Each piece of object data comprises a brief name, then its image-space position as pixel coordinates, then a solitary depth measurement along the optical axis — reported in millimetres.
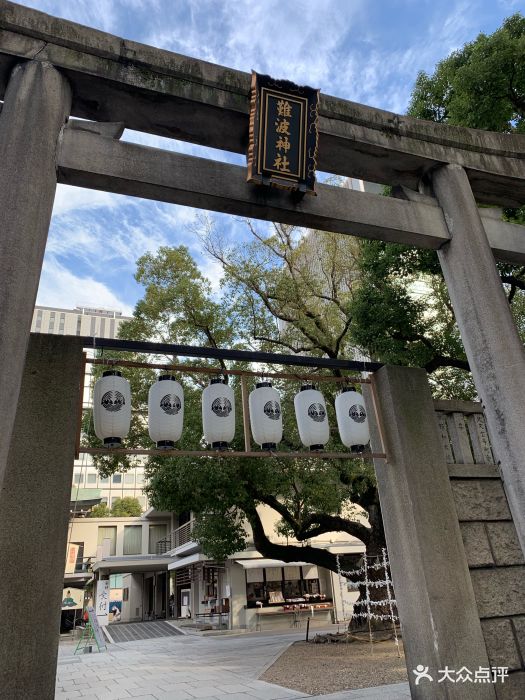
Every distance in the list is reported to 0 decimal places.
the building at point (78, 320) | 91875
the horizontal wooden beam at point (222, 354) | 4637
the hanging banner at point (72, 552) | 20833
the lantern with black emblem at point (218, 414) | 4801
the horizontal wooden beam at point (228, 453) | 4199
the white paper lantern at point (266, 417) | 5008
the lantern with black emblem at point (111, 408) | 4426
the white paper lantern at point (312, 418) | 5164
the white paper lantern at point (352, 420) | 5270
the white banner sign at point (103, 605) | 19703
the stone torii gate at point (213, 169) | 3727
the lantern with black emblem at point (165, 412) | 4629
